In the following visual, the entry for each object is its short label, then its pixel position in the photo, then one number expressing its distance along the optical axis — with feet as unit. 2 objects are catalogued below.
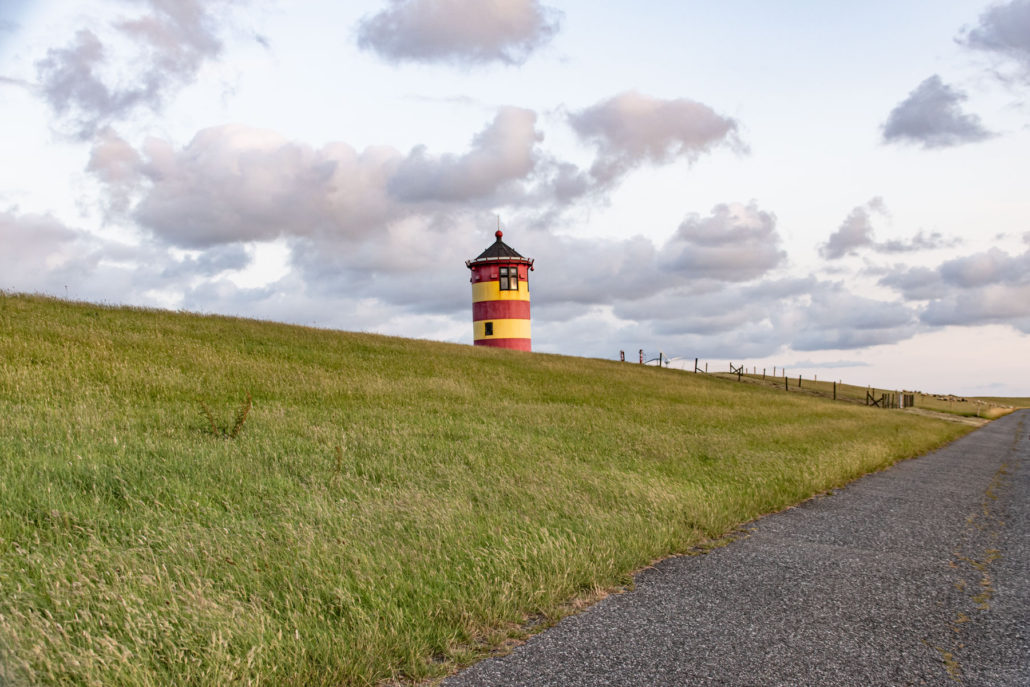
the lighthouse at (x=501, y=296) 162.71
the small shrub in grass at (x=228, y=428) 42.22
